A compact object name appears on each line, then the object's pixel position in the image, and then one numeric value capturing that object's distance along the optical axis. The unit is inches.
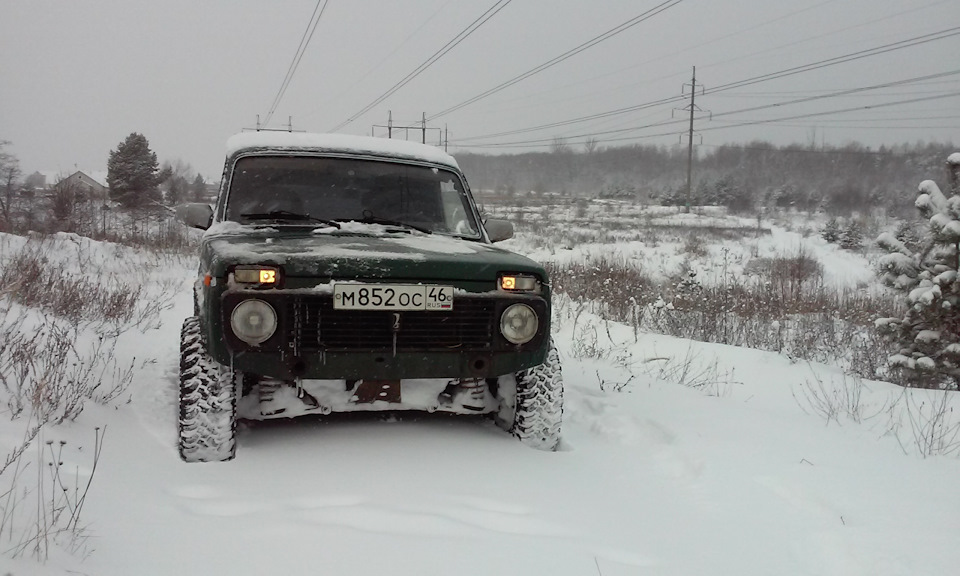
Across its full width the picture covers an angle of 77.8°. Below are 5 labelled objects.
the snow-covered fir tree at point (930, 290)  205.9
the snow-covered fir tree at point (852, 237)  1040.2
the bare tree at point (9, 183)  952.4
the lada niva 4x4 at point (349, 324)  103.7
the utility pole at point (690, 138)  1883.6
